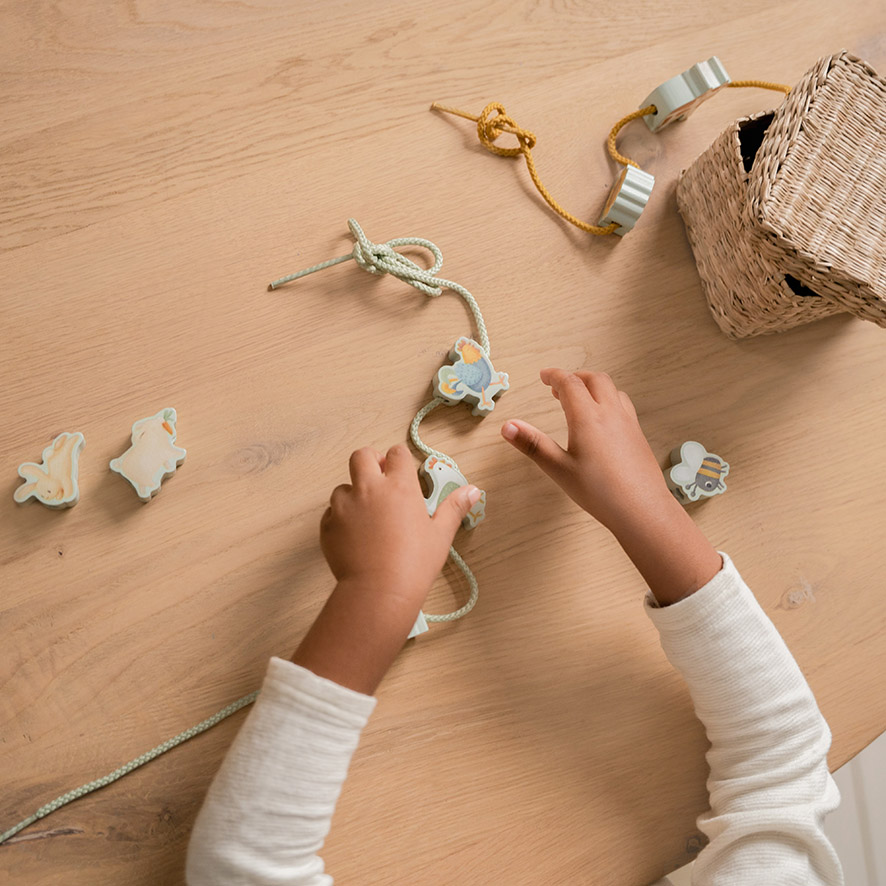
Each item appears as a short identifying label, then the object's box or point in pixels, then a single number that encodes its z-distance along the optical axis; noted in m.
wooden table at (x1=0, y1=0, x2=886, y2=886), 0.60
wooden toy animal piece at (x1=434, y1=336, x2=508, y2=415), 0.66
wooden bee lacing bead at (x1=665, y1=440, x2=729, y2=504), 0.70
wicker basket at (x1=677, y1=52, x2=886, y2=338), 0.61
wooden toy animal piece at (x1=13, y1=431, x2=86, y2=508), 0.60
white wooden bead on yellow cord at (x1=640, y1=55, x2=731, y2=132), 0.74
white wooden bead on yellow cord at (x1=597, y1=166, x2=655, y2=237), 0.72
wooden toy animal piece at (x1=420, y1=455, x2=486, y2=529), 0.64
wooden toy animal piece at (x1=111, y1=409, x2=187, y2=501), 0.61
